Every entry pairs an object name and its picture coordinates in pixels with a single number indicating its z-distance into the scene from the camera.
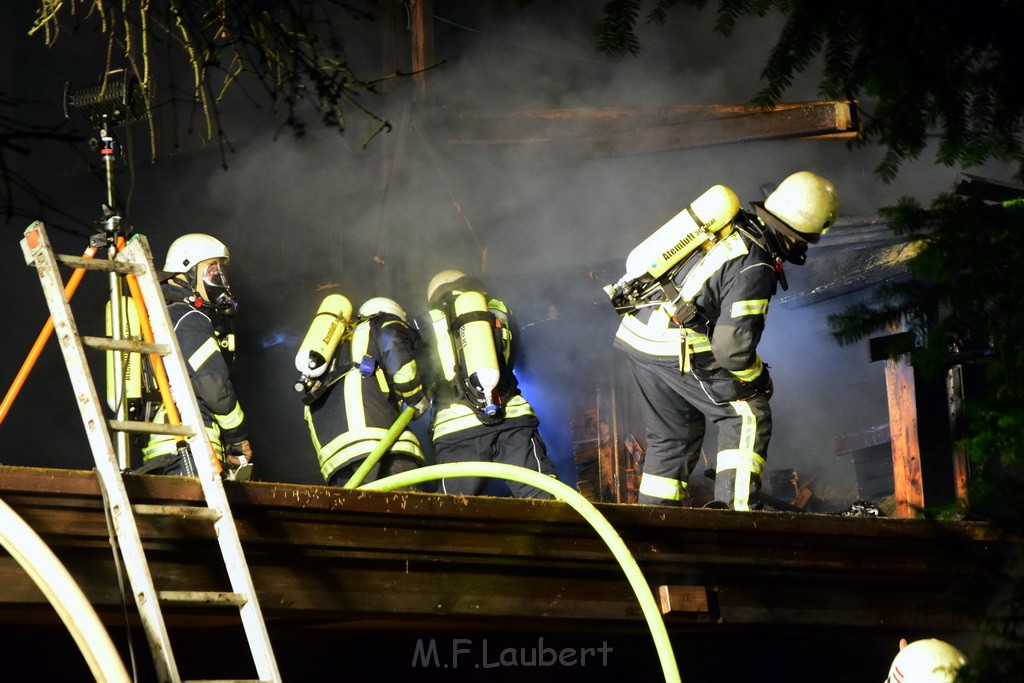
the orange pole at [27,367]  9.60
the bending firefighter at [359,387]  13.67
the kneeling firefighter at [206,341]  13.12
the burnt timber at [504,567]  7.17
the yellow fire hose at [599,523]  7.68
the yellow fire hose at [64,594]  6.03
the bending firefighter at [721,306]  11.30
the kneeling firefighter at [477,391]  13.80
